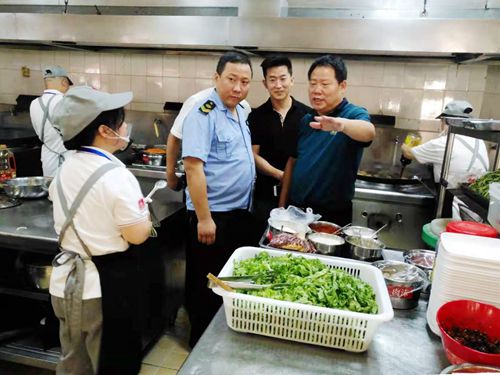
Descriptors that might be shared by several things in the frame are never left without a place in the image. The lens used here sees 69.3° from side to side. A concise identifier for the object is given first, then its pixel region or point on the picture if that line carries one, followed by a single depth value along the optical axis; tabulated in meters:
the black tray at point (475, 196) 1.46
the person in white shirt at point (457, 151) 2.48
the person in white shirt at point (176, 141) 2.32
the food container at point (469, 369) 0.81
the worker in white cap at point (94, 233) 1.40
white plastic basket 0.95
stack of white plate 0.98
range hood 2.41
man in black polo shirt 2.58
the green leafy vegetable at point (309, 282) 1.02
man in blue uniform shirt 2.00
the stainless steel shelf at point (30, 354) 2.01
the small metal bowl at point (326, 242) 1.50
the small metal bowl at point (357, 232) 1.65
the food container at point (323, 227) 1.70
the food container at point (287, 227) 1.62
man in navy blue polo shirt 1.93
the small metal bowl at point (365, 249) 1.49
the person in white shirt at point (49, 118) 3.19
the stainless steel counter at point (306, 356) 0.93
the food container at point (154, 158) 3.51
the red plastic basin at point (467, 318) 0.96
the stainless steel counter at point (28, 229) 1.73
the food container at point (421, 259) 1.41
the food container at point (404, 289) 1.20
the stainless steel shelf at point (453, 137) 1.44
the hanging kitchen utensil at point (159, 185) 1.88
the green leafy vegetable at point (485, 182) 1.55
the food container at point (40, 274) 1.94
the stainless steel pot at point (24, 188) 2.22
